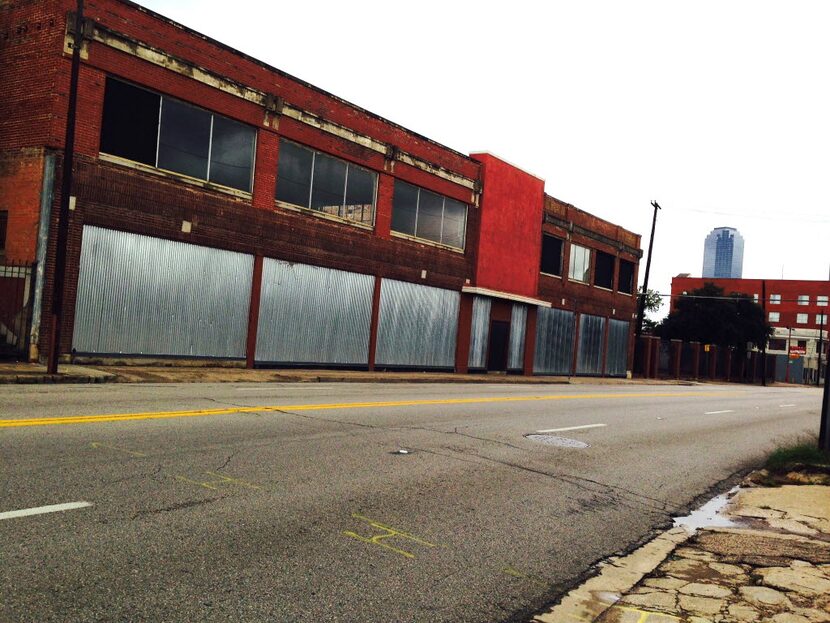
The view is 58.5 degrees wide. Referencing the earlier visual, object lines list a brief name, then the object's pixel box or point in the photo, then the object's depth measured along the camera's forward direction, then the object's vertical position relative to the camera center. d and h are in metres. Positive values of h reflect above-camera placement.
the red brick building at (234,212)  19.55 +3.29
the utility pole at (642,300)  52.46 +3.05
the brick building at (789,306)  114.38 +7.93
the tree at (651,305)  88.12 +4.61
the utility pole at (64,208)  16.64 +1.94
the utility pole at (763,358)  62.99 -0.53
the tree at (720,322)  66.88 +2.46
